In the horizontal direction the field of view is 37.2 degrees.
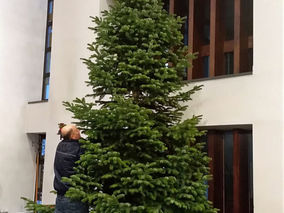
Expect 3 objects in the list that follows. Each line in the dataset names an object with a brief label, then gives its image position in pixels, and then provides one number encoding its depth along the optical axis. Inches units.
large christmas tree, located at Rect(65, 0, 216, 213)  154.2
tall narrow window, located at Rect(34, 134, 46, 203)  294.8
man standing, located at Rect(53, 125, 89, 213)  161.3
